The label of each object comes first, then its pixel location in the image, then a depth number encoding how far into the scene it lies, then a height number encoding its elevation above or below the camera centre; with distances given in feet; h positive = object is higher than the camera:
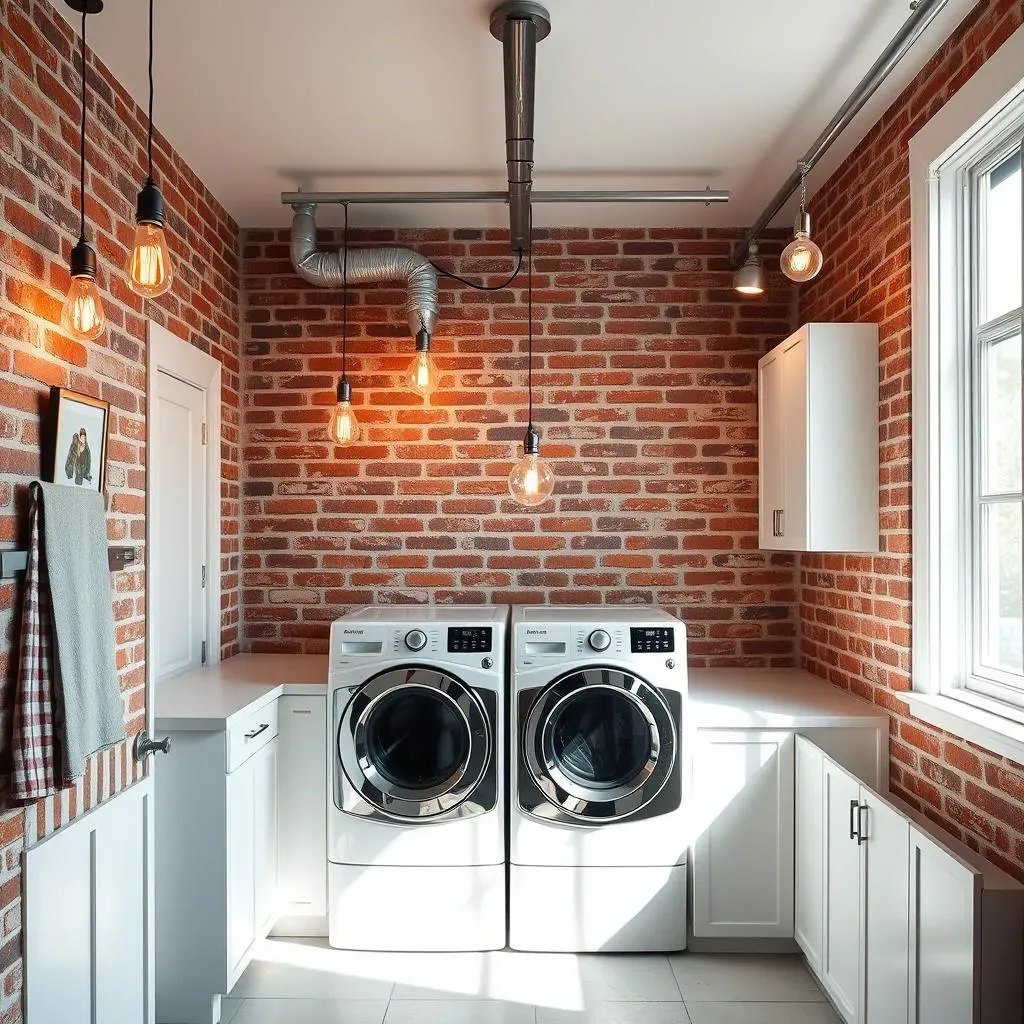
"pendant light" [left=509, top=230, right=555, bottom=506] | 9.67 +0.52
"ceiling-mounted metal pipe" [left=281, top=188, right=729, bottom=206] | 9.82 +3.81
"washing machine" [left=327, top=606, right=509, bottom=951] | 9.52 -2.95
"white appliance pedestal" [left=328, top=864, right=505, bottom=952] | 9.66 -4.35
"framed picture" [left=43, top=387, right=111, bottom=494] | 6.37 +0.64
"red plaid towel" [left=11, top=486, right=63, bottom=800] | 5.71 -1.18
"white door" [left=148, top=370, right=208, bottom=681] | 9.57 -0.05
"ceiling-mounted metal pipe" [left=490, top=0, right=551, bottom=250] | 6.81 +3.78
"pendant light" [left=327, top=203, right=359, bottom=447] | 10.32 +1.24
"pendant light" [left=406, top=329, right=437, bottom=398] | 10.62 +1.99
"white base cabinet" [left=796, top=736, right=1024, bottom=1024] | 5.48 -3.00
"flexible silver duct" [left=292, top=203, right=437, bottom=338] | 11.09 +3.29
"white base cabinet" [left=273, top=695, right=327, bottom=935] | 9.96 -3.13
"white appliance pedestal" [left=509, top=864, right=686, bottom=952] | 9.61 -4.36
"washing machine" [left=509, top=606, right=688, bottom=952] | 9.48 -2.95
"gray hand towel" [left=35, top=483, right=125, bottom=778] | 5.97 -0.74
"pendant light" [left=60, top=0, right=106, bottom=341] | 5.46 +1.43
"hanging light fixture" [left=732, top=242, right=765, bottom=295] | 10.54 +3.02
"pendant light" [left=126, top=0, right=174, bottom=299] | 5.13 +1.66
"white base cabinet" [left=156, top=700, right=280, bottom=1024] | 8.23 -3.45
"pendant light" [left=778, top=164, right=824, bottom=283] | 6.87 +2.14
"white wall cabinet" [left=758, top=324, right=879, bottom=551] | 9.05 +0.94
